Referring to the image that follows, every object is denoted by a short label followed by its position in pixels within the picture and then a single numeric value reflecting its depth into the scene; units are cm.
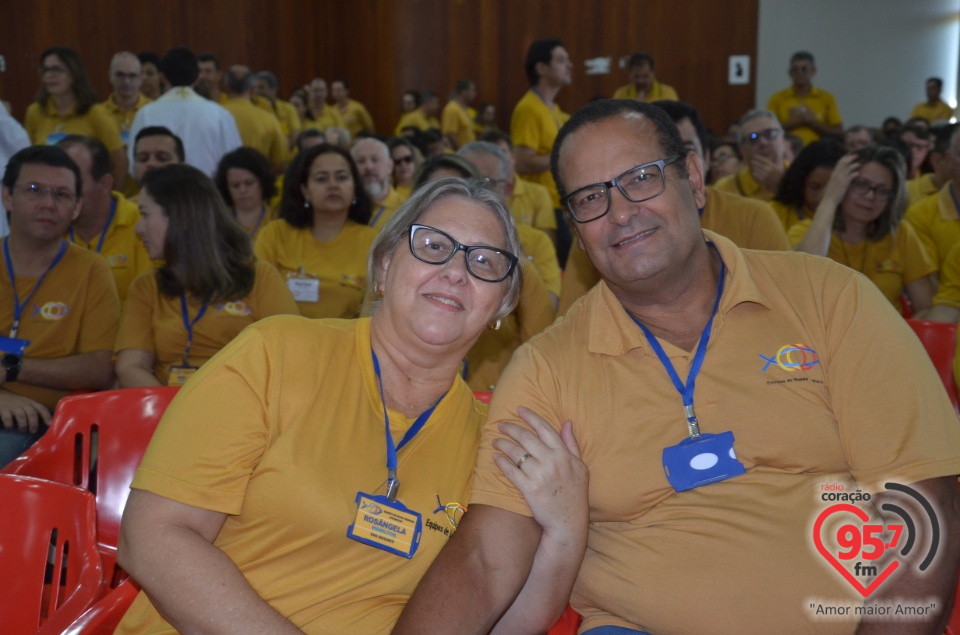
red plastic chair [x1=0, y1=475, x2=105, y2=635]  187
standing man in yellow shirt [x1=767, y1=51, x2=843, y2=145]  1028
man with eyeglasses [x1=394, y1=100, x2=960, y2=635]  165
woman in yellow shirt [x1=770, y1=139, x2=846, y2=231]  475
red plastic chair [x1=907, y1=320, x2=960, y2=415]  305
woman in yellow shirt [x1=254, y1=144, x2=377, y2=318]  438
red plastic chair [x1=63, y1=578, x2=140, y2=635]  181
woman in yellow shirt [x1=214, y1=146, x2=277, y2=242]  545
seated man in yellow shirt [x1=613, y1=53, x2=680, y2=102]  1006
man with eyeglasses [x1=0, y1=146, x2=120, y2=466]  337
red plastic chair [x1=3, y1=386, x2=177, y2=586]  238
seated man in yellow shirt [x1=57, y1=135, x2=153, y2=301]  429
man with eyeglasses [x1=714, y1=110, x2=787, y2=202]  541
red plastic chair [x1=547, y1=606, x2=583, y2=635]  183
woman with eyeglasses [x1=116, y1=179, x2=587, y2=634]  157
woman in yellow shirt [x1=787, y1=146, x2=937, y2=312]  418
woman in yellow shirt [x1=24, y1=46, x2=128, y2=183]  626
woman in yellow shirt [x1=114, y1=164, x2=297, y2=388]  335
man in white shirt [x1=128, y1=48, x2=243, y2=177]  636
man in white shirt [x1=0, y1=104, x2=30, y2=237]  517
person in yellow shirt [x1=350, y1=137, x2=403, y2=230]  584
